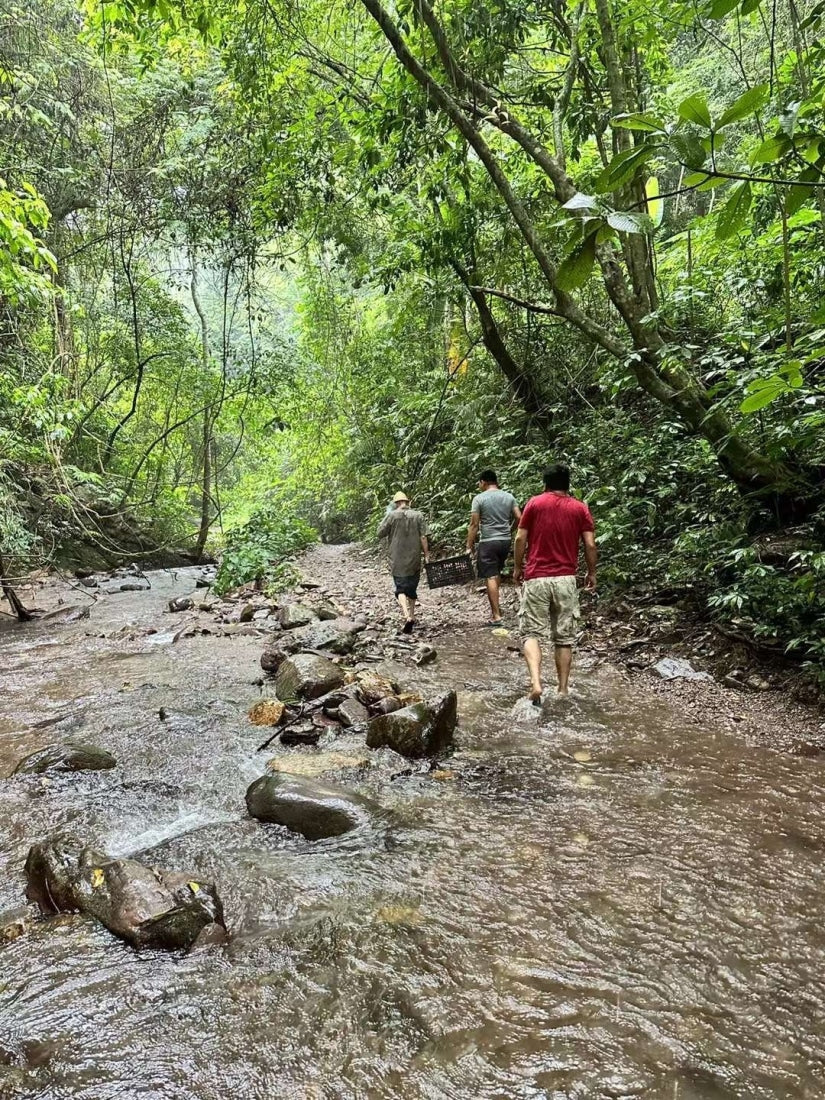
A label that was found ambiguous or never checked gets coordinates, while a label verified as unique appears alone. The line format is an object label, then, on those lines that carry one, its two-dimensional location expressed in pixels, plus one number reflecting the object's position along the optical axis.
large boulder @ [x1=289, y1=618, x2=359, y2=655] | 7.79
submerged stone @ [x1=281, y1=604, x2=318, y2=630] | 9.41
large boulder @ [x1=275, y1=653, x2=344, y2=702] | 6.06
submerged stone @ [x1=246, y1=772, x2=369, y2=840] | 3.72
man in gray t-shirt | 8.70
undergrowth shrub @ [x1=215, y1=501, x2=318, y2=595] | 14.09
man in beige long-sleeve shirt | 9.11
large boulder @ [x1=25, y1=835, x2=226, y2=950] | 2.79
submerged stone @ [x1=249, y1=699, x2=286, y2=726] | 5.59
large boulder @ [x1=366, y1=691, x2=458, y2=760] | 4.73
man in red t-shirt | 5.77
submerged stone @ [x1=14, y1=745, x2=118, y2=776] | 4.54
